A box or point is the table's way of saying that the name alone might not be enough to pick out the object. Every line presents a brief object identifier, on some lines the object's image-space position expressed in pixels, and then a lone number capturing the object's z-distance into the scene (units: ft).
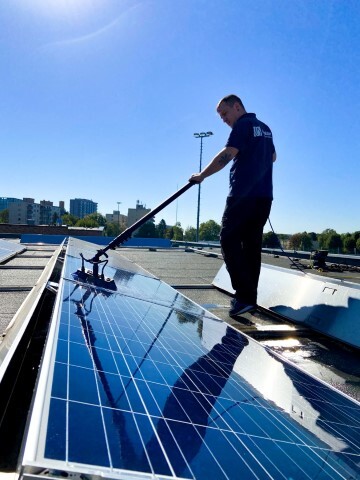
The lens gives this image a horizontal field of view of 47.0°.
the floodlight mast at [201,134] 146.64
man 13.35
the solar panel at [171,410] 2.59
